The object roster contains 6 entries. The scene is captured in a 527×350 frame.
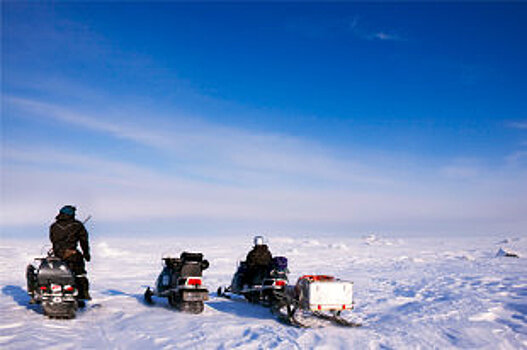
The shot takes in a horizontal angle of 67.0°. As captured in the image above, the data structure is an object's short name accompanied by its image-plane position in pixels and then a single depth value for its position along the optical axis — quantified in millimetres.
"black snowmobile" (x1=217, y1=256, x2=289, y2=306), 9797
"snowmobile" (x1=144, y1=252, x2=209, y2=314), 8906
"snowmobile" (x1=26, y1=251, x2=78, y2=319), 7645
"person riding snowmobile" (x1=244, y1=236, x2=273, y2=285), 10594
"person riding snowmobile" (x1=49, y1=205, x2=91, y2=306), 8531
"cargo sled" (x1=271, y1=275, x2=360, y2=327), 7449
